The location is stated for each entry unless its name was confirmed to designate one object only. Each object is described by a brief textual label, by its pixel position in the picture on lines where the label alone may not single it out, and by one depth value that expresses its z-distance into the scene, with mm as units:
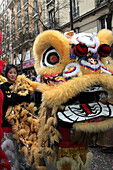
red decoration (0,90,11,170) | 1703
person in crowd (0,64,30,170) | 2389
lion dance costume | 1779
